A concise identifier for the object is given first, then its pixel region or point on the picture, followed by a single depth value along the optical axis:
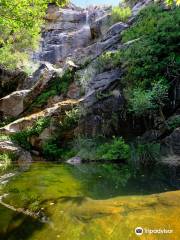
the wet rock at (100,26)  29.22
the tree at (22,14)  10.91
